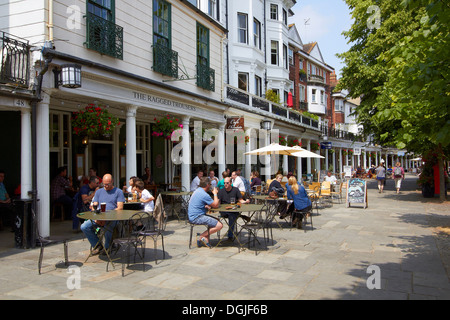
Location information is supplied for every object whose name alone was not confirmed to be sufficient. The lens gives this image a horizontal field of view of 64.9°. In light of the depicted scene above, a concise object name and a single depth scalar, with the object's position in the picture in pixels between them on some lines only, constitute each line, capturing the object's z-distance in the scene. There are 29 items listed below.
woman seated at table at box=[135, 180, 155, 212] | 8.16
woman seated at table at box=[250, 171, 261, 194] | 14.55
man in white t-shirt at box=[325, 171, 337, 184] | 17.72
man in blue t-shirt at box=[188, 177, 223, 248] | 7.52
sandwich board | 14.55
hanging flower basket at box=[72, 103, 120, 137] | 8.74
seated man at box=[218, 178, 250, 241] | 8.45
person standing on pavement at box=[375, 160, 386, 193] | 22.36
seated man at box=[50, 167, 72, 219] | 10.67
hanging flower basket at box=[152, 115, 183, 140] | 11.89
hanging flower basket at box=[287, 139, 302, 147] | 24.20
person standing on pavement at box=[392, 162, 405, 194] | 21.39
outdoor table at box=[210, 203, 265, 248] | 7.46
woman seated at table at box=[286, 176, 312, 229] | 9.70
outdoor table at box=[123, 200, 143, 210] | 7.84
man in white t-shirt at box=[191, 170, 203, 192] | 12.37
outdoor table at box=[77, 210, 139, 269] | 5.98
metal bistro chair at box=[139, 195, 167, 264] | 6.57
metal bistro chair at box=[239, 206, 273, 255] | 7.45
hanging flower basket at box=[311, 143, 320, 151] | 31.31
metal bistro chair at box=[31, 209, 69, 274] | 5.63
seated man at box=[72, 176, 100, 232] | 8.70
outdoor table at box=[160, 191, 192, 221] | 11.10
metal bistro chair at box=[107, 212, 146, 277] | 6.00
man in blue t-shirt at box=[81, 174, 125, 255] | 6.75
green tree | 5.20
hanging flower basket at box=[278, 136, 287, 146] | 22.15
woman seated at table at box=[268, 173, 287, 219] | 10.88
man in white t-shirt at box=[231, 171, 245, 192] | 11.74
